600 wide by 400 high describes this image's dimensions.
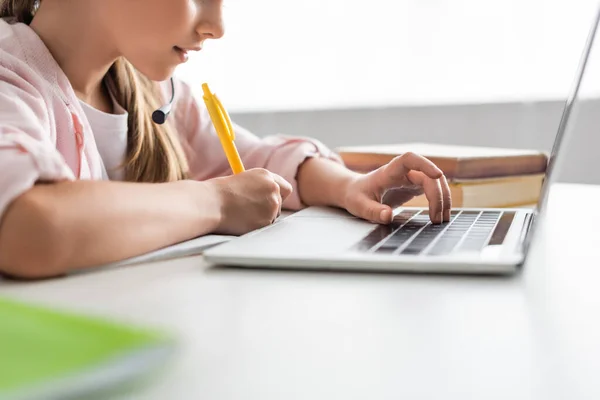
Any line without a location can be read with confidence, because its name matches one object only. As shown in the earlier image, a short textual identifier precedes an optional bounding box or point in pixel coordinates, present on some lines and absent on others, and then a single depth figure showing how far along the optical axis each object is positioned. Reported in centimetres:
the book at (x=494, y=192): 98
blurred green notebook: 23
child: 56
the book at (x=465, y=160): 97
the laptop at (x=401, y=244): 54
